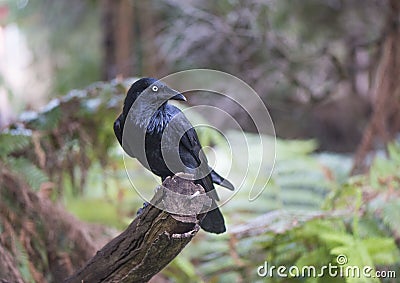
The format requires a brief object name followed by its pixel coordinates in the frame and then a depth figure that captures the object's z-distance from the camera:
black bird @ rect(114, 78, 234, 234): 4.97
